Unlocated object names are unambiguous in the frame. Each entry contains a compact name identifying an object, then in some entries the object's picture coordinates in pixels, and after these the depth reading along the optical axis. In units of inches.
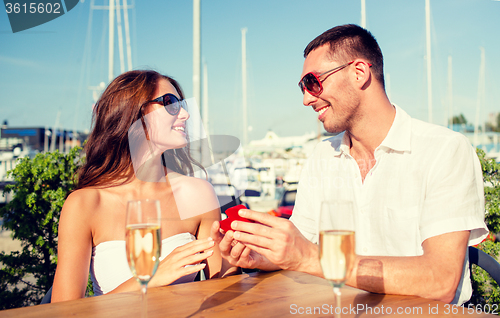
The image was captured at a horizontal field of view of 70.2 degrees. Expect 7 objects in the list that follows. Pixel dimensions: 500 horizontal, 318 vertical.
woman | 74.4
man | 51.7
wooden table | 44.9
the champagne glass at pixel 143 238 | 38.6
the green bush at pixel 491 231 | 119.3
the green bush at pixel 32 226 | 124.3
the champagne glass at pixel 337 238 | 36.0
